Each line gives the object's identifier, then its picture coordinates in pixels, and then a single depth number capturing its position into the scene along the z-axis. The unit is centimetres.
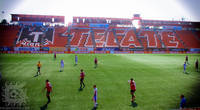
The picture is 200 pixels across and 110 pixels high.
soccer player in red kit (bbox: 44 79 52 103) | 961
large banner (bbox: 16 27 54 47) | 4994
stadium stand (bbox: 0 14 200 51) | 5312
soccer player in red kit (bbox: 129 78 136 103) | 999
